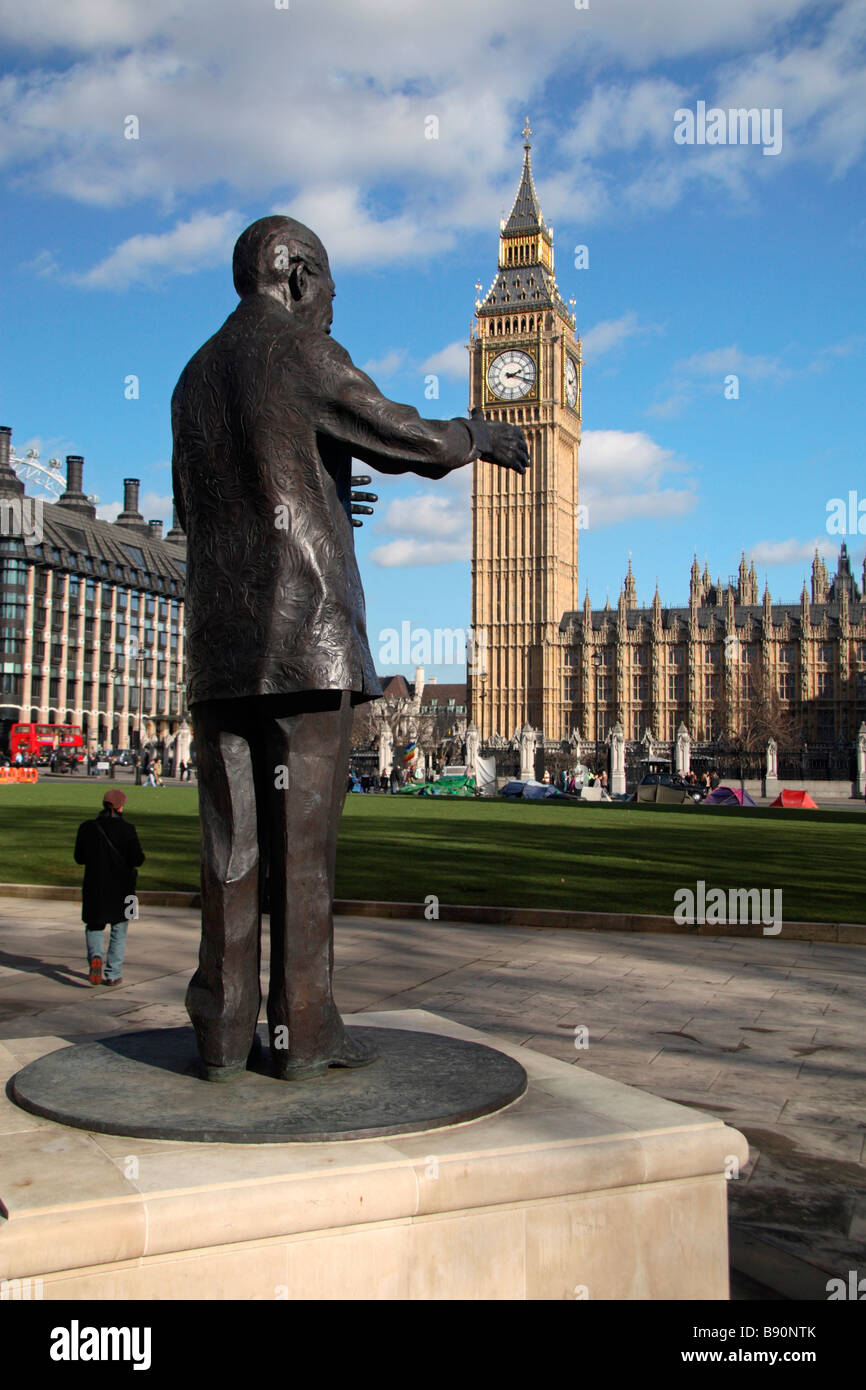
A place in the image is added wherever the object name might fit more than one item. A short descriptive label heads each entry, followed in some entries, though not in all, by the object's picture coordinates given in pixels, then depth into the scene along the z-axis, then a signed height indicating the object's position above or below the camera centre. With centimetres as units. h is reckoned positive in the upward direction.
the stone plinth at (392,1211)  252 -112
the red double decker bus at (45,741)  6638 -22
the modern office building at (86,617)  8006 +935
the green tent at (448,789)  5294 -237
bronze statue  349 +28
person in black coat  795 -99
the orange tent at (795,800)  4519 -243
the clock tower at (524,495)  9462 +2077
